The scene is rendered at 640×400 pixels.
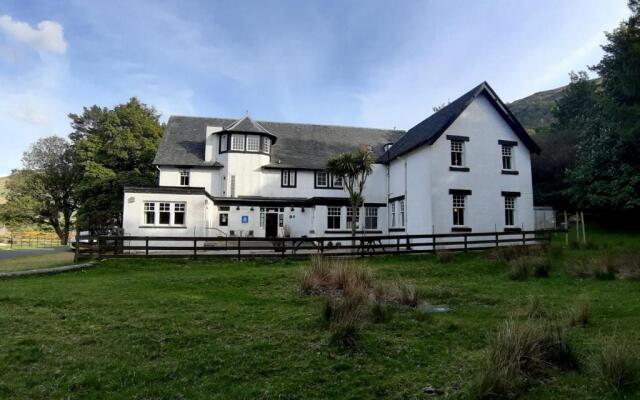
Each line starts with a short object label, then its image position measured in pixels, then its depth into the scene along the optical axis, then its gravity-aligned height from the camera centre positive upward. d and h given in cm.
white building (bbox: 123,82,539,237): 2589 +337
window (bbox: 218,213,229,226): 3047 +54
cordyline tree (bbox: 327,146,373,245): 2561 +375
